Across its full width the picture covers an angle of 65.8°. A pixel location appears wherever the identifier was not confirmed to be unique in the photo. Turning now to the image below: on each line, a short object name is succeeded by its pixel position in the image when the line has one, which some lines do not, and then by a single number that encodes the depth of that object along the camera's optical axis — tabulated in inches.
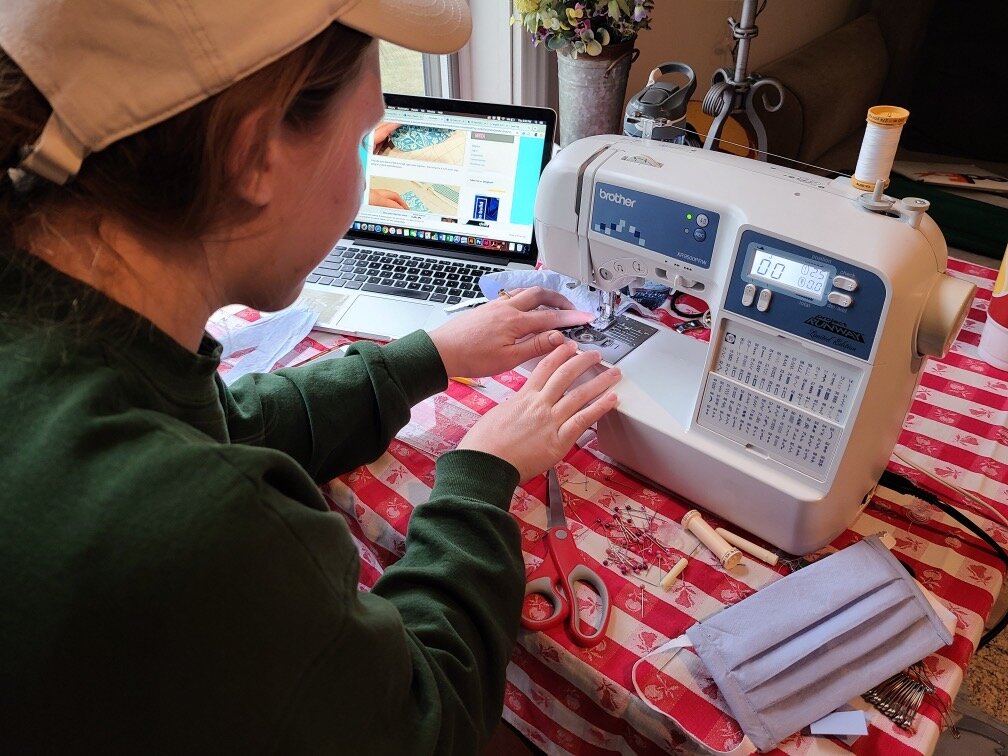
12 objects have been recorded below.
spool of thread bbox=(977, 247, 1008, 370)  44.1
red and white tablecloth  28.4
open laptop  50.5
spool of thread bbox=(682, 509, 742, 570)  33.0
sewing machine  28.8
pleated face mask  27.2
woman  18.5
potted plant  53.7
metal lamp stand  56.4
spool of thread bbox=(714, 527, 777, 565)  33.4
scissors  30.3
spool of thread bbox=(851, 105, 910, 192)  29.6
